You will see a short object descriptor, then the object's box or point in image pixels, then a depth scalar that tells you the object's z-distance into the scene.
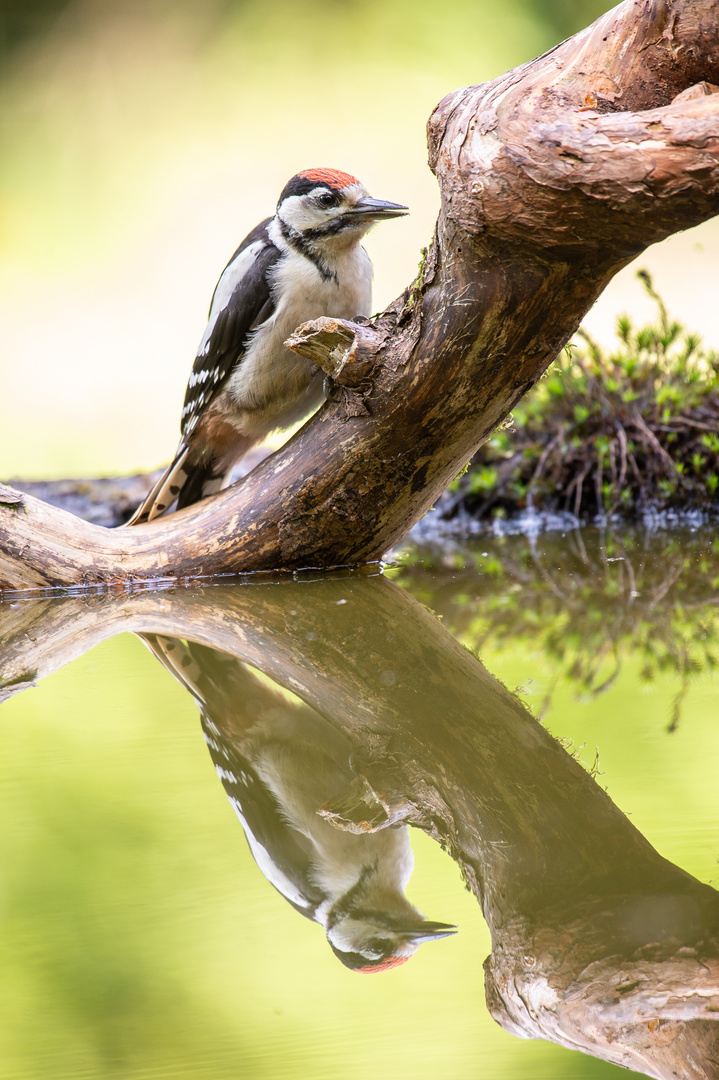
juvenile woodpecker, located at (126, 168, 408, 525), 5.05
